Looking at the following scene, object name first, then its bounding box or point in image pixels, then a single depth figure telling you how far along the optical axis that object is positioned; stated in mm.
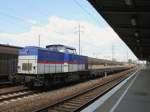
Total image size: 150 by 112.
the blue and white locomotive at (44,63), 20312
